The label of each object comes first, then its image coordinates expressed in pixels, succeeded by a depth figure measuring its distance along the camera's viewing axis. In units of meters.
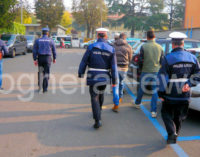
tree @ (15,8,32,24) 37.97
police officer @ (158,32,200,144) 3.70
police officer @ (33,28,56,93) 7.24
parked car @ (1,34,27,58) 18.67
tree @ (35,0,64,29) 53.41
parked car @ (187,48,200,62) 6.02
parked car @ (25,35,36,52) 26.03
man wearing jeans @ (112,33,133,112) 6.22
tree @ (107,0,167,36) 47.94
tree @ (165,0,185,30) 50.09
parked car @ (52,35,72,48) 43.59
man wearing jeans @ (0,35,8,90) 7.50
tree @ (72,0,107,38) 54.12
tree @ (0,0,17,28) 21.36
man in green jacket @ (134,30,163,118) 5.38
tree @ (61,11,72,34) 78.78
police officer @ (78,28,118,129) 4.58
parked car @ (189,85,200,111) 4.82
